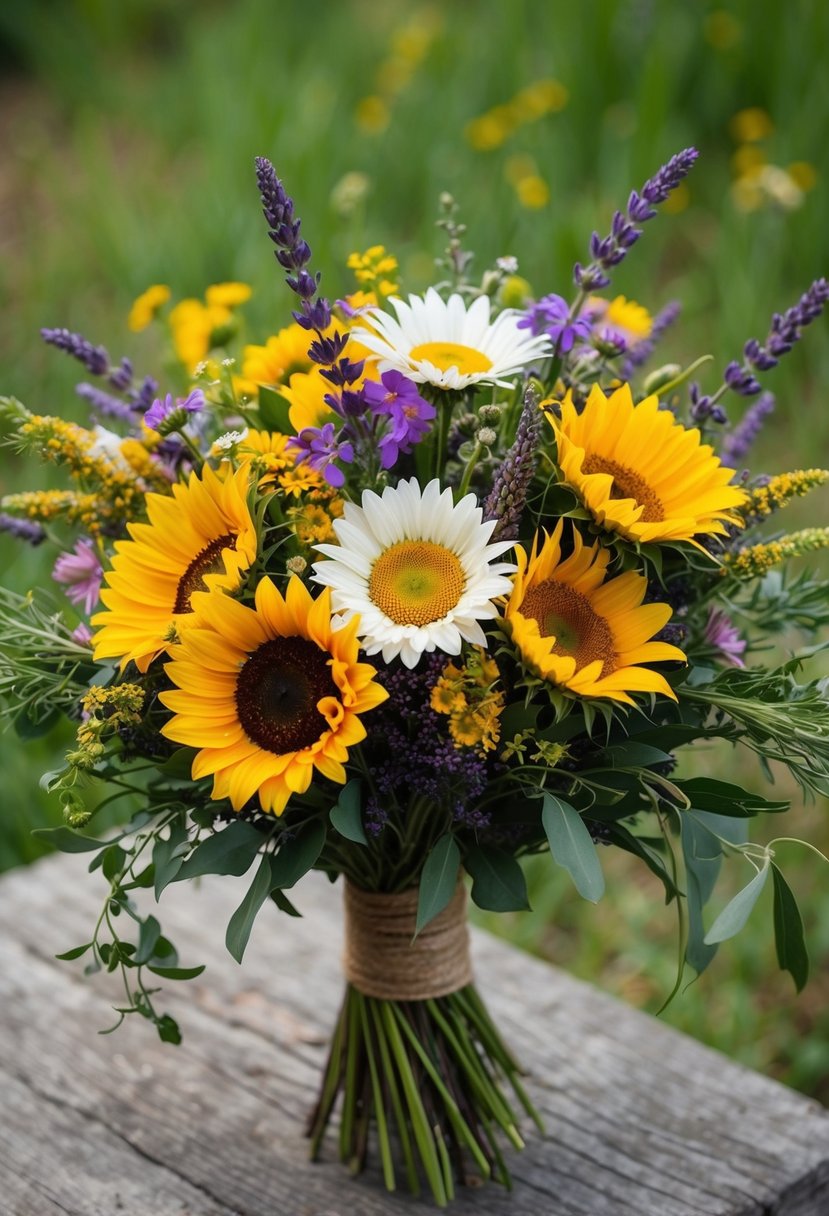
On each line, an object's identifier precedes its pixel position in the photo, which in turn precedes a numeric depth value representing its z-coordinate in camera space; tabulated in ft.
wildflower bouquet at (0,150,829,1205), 2.50
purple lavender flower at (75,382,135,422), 3.22
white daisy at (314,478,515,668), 2.41
